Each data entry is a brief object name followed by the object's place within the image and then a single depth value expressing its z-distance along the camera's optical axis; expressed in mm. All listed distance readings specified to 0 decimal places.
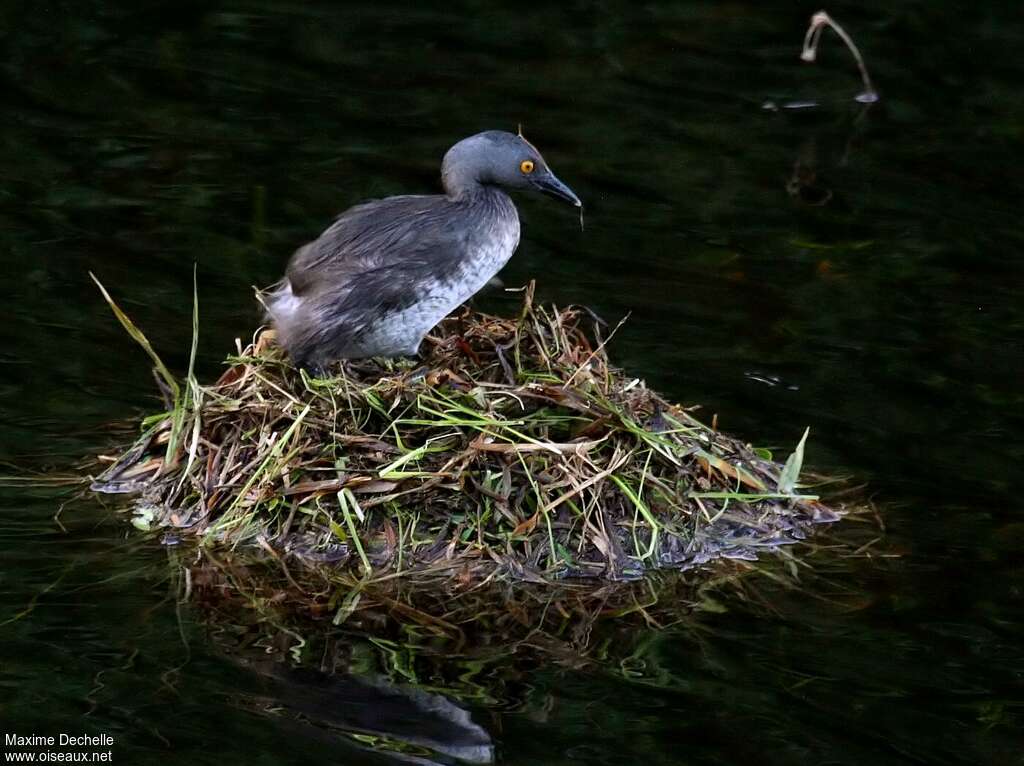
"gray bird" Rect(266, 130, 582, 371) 14203
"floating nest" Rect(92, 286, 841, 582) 13125
